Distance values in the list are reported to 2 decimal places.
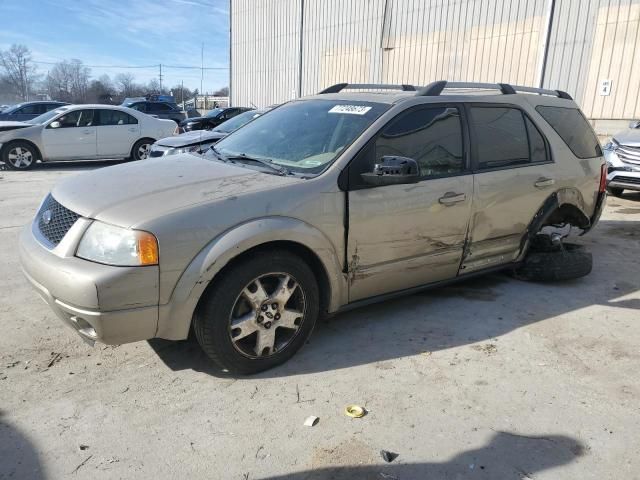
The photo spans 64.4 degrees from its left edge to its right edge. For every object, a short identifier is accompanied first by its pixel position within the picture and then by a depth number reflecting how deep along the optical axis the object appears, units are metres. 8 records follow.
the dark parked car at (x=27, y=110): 17.76
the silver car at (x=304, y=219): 2.71
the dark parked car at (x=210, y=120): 15.47
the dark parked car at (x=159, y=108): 21.97
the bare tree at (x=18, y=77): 72.06
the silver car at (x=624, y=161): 8.85
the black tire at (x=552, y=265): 4.68
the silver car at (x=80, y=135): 12.05
